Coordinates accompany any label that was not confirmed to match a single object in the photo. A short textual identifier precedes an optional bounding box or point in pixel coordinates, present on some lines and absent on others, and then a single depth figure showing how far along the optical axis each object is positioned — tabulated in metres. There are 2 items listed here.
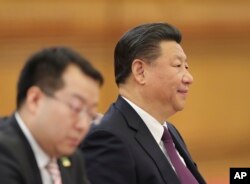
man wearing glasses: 5.13
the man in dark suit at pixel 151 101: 5.67
